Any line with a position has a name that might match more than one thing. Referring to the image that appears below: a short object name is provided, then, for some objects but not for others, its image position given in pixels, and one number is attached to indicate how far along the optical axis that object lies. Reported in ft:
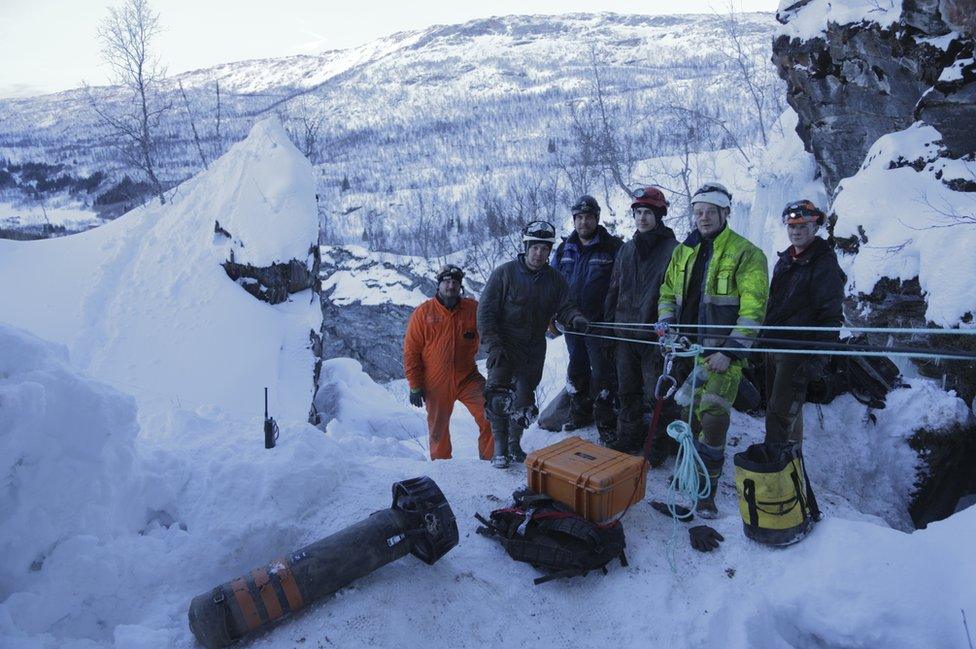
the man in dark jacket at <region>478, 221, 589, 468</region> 14.05
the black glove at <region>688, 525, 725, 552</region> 10.60
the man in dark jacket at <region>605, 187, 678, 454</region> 13.65
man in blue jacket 15.33
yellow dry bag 9.56
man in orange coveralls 15.83
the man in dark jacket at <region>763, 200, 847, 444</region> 12.24
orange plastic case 10.91
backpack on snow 10.03
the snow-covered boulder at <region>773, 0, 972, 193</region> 29.04
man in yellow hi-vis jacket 11.16
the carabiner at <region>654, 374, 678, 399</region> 10.85
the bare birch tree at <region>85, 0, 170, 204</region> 64.75
